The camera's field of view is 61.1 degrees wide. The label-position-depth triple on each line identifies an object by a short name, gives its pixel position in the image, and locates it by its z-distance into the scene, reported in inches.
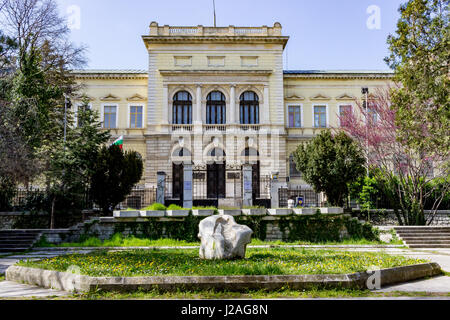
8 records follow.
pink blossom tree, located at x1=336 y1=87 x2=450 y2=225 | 708.0
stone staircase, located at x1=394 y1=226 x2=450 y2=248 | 614.8
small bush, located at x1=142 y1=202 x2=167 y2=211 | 640.7
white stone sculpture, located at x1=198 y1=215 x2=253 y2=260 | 336.8
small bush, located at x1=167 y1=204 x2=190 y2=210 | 645.1
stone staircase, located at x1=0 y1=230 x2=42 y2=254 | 582.2
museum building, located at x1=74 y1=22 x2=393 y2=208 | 1302.9
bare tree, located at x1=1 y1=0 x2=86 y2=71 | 793.6
